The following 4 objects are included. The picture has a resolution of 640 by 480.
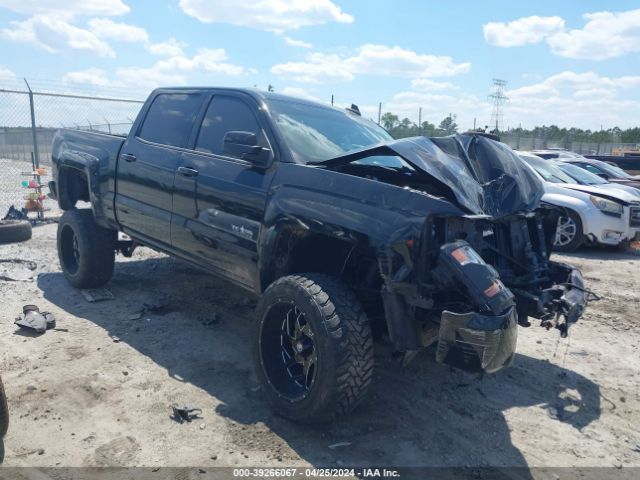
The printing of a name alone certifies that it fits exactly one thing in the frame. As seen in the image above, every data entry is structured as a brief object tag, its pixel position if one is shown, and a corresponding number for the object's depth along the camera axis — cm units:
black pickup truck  294
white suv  873
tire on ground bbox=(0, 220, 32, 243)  766
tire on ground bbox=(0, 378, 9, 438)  295
